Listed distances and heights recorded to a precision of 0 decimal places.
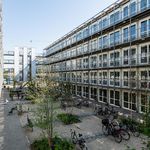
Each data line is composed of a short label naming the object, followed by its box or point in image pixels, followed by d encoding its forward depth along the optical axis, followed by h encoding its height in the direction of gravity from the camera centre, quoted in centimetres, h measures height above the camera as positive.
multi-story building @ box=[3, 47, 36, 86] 4710 +317
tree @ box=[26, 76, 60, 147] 782 -232
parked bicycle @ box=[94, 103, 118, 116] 1338 -395
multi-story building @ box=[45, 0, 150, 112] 1345 +237
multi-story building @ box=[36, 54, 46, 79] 4684 +503
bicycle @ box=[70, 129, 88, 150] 780 -427
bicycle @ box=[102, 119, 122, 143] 888 -409
